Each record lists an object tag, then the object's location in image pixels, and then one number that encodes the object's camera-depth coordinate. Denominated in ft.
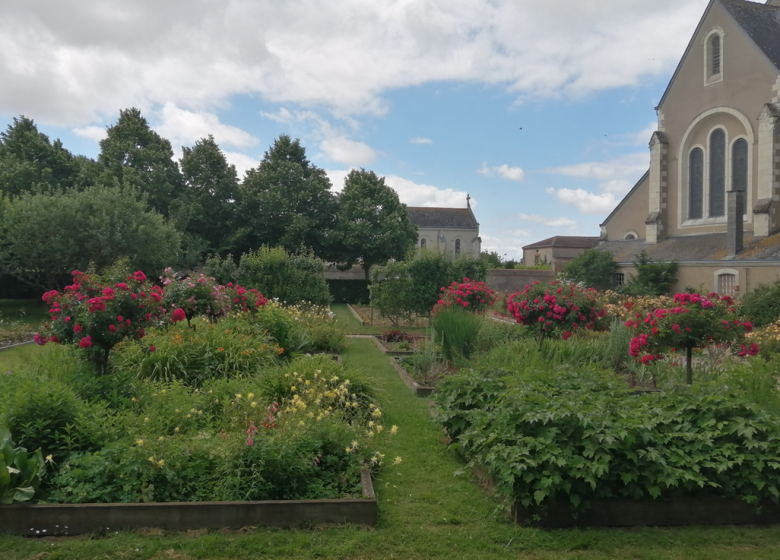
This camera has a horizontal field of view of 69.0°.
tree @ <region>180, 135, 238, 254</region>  96.63
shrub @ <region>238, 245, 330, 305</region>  60.03
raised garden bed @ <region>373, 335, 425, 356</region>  40.40
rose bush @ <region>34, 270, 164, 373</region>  18.44
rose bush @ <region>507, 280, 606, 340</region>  32.50
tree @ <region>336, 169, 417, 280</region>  104.63
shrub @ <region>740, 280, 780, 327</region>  54.34
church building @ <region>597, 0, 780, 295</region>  78.43
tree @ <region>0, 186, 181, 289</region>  59.06
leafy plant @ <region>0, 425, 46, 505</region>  12.52
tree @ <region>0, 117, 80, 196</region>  80.28
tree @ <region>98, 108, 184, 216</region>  90.12
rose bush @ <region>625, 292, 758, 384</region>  21.07
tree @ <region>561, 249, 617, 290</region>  95.09
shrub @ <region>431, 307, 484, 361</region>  30.68
